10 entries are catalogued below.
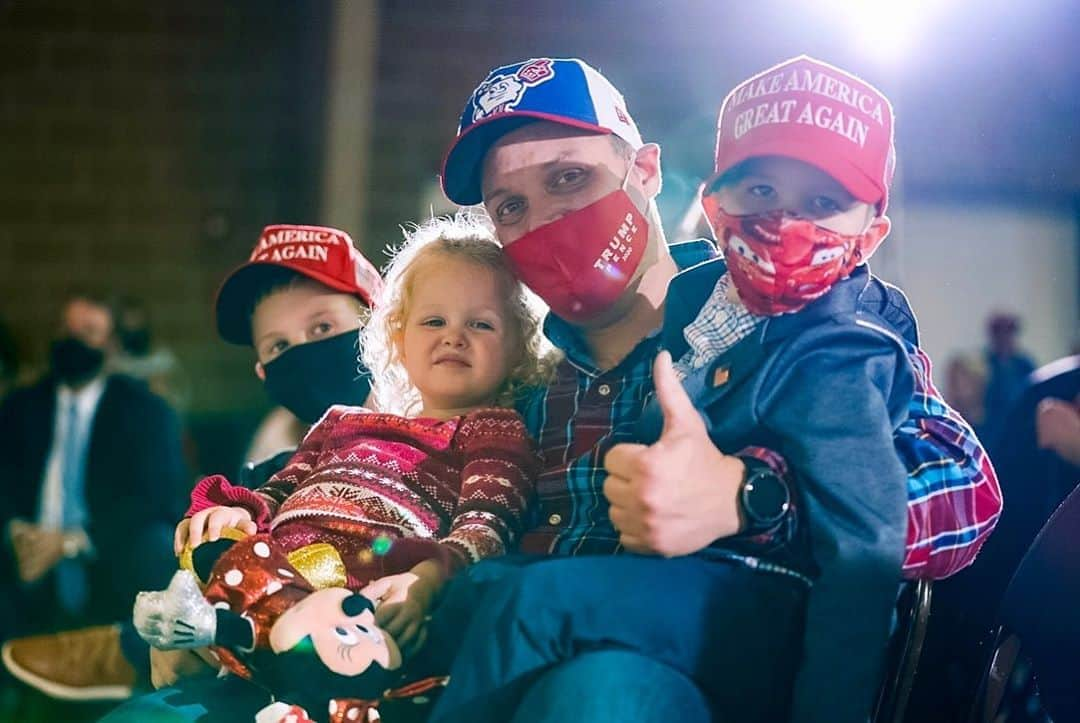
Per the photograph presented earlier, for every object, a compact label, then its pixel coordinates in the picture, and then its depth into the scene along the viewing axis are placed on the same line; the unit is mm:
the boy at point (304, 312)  1800
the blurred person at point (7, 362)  4930
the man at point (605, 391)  1172
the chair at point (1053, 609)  1312
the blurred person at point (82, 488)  3705
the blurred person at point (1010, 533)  1477
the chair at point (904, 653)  1251
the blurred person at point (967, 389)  3289
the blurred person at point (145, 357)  4961
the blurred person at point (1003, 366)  3320
